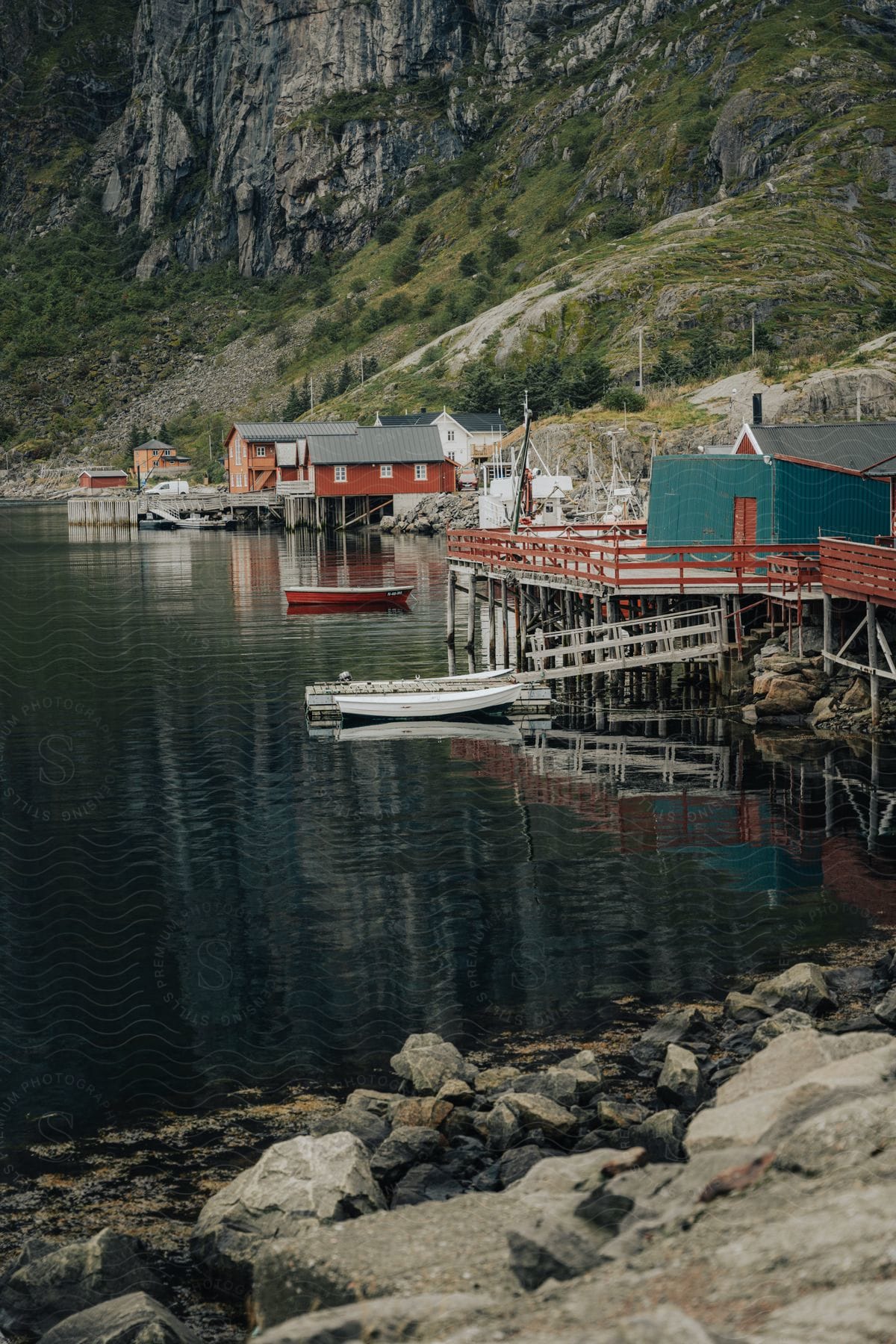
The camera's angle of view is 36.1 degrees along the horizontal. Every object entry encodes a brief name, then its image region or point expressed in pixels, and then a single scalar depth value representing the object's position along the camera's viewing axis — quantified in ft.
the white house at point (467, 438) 428.15
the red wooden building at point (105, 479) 615.16
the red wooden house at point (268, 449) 453.17
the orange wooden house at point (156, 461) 637.71
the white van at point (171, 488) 491.63
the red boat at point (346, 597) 214.69
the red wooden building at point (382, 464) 402.72
